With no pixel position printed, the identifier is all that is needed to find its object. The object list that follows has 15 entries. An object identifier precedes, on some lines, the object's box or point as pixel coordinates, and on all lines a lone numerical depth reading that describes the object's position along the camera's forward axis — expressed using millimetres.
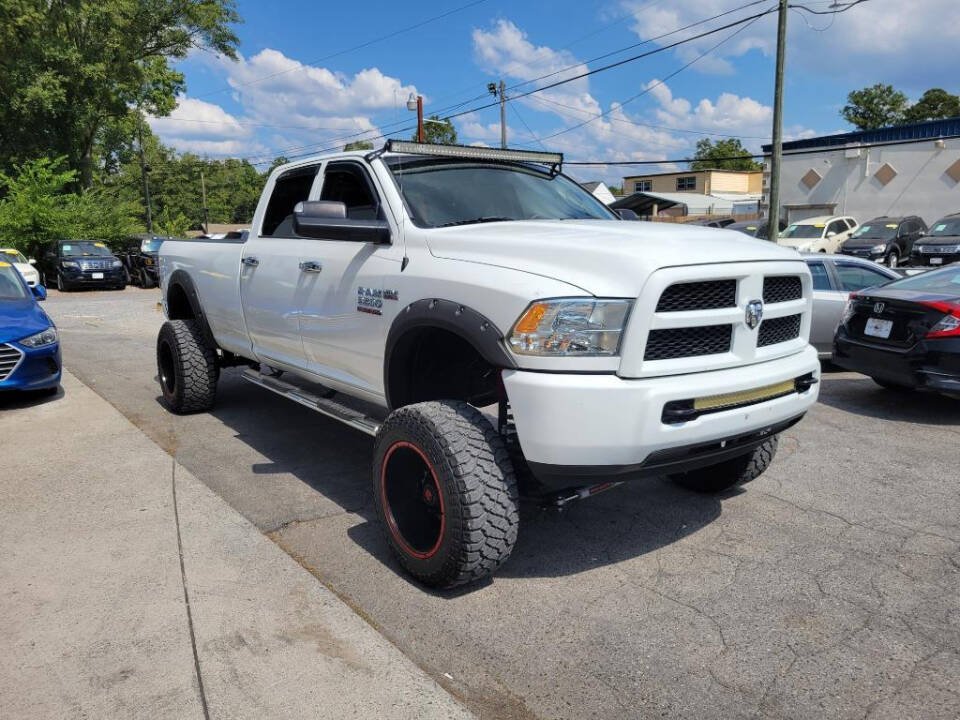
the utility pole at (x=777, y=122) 19031
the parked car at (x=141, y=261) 24938
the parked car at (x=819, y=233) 23062
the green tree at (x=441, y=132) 57066
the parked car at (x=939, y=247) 19266
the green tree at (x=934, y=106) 64438
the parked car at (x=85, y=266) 23516
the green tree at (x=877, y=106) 65312
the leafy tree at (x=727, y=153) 89312
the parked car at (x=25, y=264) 19383
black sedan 6215
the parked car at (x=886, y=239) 21875
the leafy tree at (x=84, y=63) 32094
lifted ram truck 2924
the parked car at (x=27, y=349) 6812
